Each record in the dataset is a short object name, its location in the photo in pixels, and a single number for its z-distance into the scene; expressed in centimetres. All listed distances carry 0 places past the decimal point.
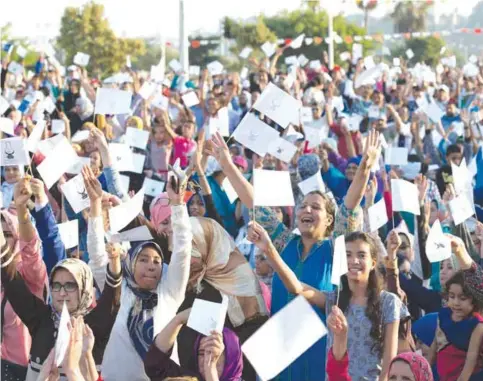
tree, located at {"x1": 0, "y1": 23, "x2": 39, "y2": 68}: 5700
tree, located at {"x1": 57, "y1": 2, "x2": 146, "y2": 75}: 4384
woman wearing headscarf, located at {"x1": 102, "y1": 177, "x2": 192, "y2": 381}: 661
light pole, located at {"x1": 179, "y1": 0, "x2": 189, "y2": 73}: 2888
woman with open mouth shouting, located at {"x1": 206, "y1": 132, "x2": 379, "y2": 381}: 695
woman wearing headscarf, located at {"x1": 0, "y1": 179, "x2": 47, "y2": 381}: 726
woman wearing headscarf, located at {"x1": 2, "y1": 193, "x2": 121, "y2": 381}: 645
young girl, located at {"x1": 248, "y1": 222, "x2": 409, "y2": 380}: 658
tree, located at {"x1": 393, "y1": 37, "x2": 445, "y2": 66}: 6819
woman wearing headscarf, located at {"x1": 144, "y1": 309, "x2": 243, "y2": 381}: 623
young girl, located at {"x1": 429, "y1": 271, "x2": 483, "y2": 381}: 697
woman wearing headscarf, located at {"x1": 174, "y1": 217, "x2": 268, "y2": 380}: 703
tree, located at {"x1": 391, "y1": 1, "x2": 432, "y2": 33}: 9834
